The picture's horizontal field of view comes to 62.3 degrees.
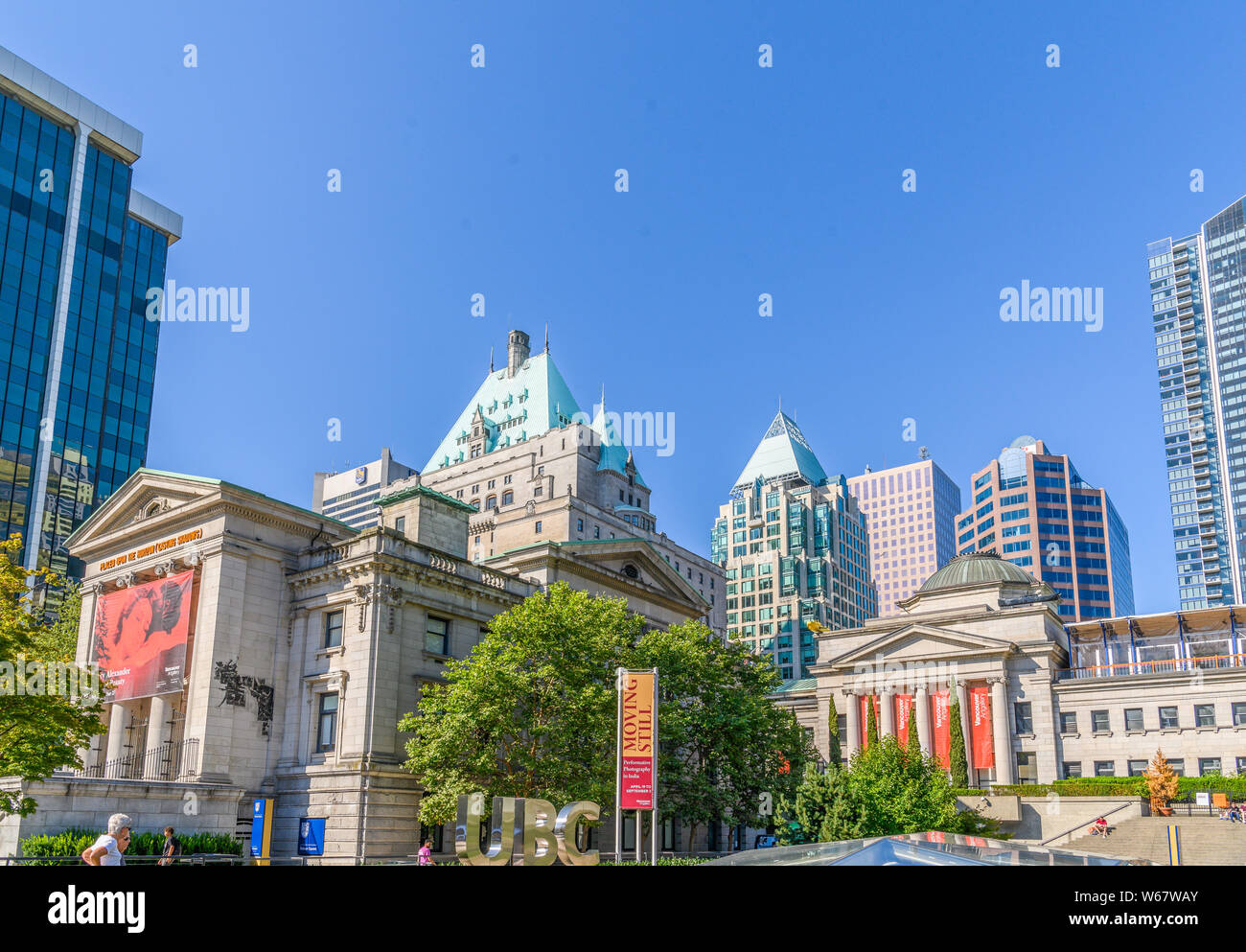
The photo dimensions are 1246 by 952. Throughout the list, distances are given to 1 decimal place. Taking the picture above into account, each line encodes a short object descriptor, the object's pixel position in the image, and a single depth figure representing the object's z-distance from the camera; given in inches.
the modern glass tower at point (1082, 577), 7682.1
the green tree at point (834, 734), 3395.7
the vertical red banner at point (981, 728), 3218.5
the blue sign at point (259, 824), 1713.5
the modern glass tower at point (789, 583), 7322.8
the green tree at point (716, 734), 1983.3
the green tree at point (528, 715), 1734.7
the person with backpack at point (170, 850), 1250.6
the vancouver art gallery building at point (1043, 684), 3038.9
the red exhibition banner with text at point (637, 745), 1290.6
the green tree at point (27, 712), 1295.5
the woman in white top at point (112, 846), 675.4
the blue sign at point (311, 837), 1819.6
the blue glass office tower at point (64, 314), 4217.5
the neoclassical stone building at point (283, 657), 1833.2
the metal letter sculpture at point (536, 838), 1051.3
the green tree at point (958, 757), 3059.8
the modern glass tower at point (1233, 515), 7578.7
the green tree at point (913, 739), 2851.9
